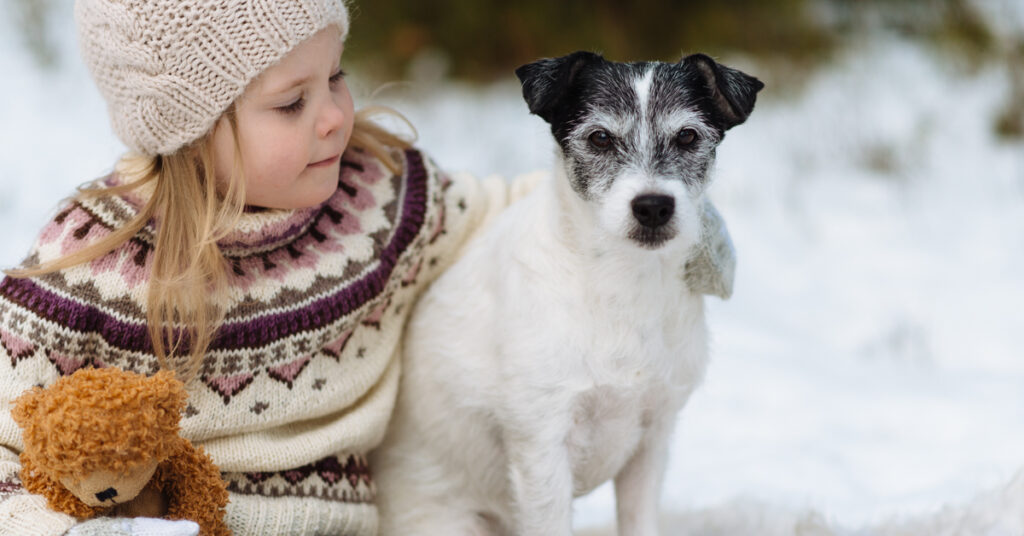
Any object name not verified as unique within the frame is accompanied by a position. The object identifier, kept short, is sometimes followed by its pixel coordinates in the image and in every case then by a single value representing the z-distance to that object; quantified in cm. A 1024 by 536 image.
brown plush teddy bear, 167
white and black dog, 205
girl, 205
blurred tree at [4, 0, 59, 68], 514
